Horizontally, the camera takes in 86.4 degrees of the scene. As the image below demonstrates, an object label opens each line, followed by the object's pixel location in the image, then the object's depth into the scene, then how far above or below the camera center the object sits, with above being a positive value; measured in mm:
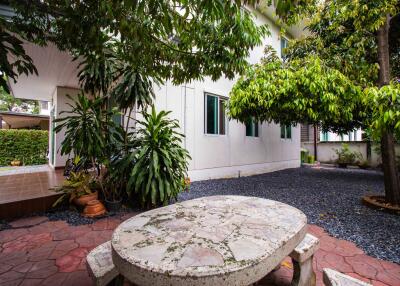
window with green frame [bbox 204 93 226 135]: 6344 +981
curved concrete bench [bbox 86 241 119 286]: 1277 -756
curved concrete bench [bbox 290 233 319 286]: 1604 -916
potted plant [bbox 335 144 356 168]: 10302 -548
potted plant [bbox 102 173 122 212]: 3639 -802
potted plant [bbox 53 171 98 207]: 3519 -748
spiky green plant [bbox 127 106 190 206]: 3385 -297
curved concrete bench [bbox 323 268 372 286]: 1310 -851
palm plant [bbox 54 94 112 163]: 3254 +262
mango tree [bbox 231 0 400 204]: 3775 +1479
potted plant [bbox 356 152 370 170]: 9789 -763
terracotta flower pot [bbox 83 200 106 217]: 3404 -995
